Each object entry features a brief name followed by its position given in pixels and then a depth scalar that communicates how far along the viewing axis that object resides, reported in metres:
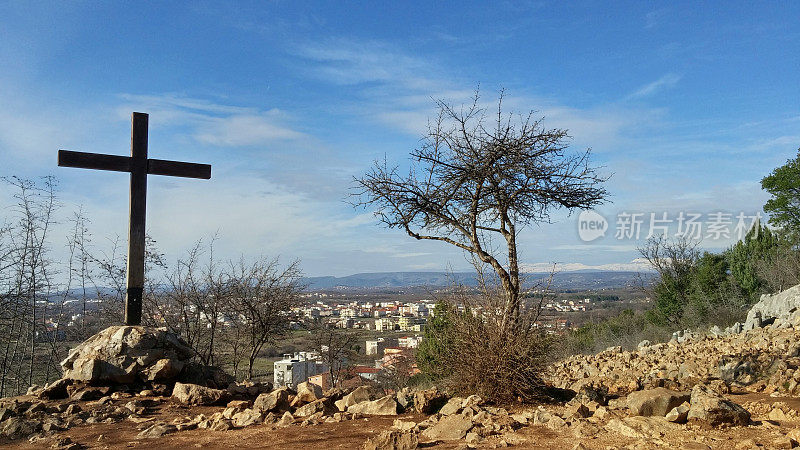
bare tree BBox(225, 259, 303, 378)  11.57
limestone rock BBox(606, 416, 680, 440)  4.57
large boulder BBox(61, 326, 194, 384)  7.54
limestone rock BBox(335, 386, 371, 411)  6.34
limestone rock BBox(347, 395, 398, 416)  6.09
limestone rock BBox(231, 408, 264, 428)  5.67
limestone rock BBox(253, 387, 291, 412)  6.09
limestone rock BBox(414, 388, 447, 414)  6.14
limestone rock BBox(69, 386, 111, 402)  6.99
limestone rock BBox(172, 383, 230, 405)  6.99
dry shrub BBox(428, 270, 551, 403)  6.19
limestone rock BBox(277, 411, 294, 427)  5.60
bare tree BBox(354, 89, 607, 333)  7.91
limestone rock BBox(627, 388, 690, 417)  5.29
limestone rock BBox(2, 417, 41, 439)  5.47
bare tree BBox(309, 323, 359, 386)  17.98
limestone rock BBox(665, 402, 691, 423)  4.88
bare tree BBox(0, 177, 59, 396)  11.49
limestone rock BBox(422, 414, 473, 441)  4.83
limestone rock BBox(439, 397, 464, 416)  5.73
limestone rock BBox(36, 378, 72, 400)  7.07
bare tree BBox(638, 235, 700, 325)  28.70
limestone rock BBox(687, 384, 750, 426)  4.86
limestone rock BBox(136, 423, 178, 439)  5.36
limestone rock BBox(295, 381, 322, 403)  6.45
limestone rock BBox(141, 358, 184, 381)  7.66
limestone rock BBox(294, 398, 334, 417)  5.95
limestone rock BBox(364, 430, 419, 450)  4.50
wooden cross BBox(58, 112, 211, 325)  8.19
